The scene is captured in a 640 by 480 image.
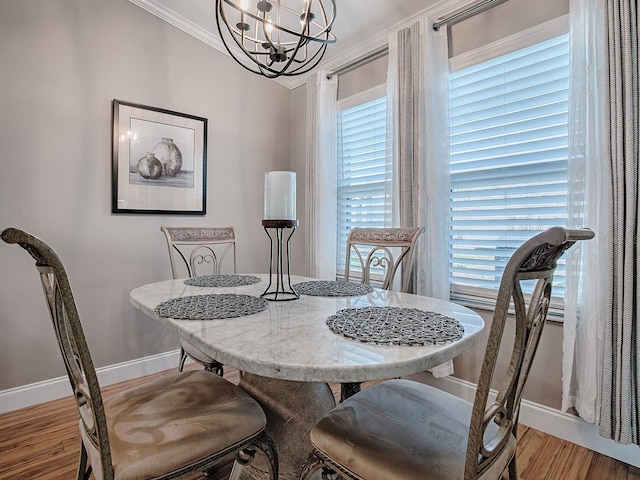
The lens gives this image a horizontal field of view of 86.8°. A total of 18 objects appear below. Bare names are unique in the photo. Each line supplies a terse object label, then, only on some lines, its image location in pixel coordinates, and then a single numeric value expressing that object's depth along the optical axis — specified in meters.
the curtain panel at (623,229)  1.50
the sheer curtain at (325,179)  3.02
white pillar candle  1.25
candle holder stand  1.22
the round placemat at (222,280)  1.68
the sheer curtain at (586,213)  1.60
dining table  0.74
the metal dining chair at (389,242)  1.76
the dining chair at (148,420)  0.78
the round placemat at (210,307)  1.08
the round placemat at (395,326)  0.86
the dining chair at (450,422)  0.64
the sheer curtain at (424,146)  2.19
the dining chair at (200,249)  1.75
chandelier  1.35
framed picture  2.46
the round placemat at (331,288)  1.46
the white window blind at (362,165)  2.72
